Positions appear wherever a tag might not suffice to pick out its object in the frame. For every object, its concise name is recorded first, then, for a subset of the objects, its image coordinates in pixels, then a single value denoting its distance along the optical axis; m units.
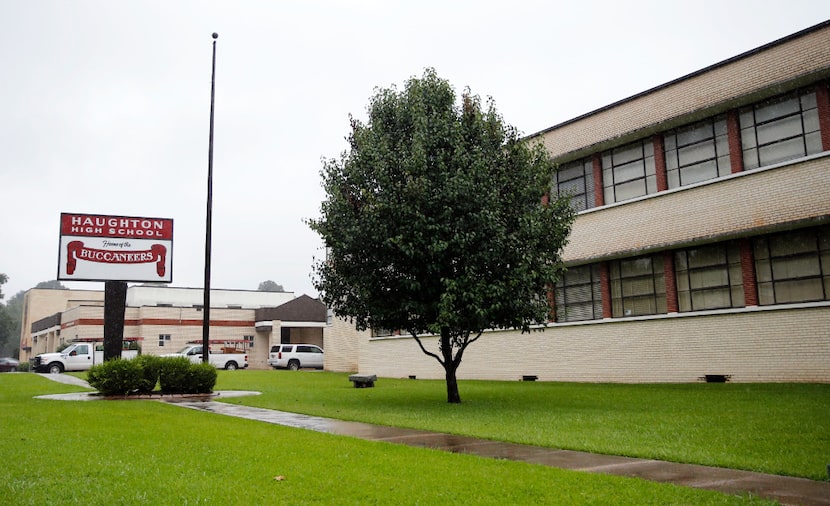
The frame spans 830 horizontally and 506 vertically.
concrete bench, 24.56
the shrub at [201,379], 20.86
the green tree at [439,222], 14.92
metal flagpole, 20.77
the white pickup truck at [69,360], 44.16
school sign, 22.41
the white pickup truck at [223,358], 48.94
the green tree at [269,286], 193.14
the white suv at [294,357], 49.12
